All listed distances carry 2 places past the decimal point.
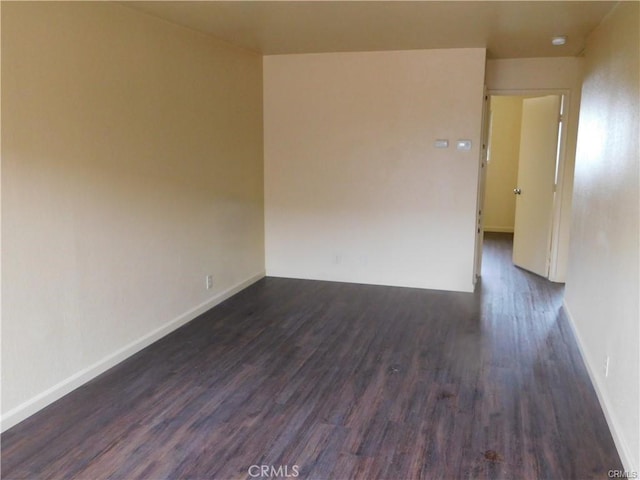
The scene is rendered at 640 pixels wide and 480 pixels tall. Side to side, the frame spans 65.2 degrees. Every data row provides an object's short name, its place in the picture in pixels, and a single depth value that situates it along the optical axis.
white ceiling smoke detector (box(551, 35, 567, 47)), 4.26
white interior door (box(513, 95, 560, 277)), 5.79
